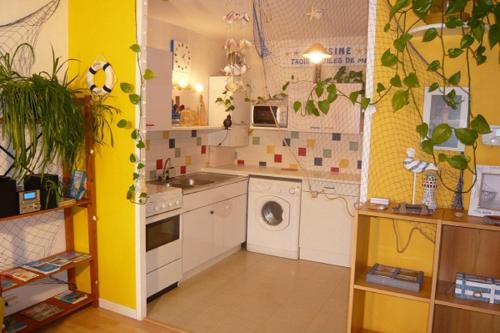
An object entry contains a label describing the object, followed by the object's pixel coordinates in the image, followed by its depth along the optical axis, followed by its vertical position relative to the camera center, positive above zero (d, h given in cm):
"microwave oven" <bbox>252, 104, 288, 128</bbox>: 421 +12
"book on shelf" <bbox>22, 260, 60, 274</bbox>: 247 -92
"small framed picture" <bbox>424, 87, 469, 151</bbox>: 191 +10
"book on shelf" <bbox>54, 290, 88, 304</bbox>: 276 -122
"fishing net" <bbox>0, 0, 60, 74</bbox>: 243 +53
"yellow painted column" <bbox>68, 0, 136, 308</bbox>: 258 -19
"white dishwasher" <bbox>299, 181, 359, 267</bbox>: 384 -91
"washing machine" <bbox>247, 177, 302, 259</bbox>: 403 -92
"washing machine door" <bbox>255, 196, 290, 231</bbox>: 407 -89
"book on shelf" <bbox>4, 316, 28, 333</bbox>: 238 -124
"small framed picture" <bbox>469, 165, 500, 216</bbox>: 184 -27
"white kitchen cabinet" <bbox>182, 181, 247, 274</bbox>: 341 -96
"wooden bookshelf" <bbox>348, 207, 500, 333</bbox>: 177 -66
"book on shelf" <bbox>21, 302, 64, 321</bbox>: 255 -124
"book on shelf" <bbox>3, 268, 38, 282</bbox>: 234 -92
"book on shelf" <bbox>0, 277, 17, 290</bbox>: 227 -94
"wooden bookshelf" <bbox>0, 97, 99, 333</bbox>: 255 -83
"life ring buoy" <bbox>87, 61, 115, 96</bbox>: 261 +29
